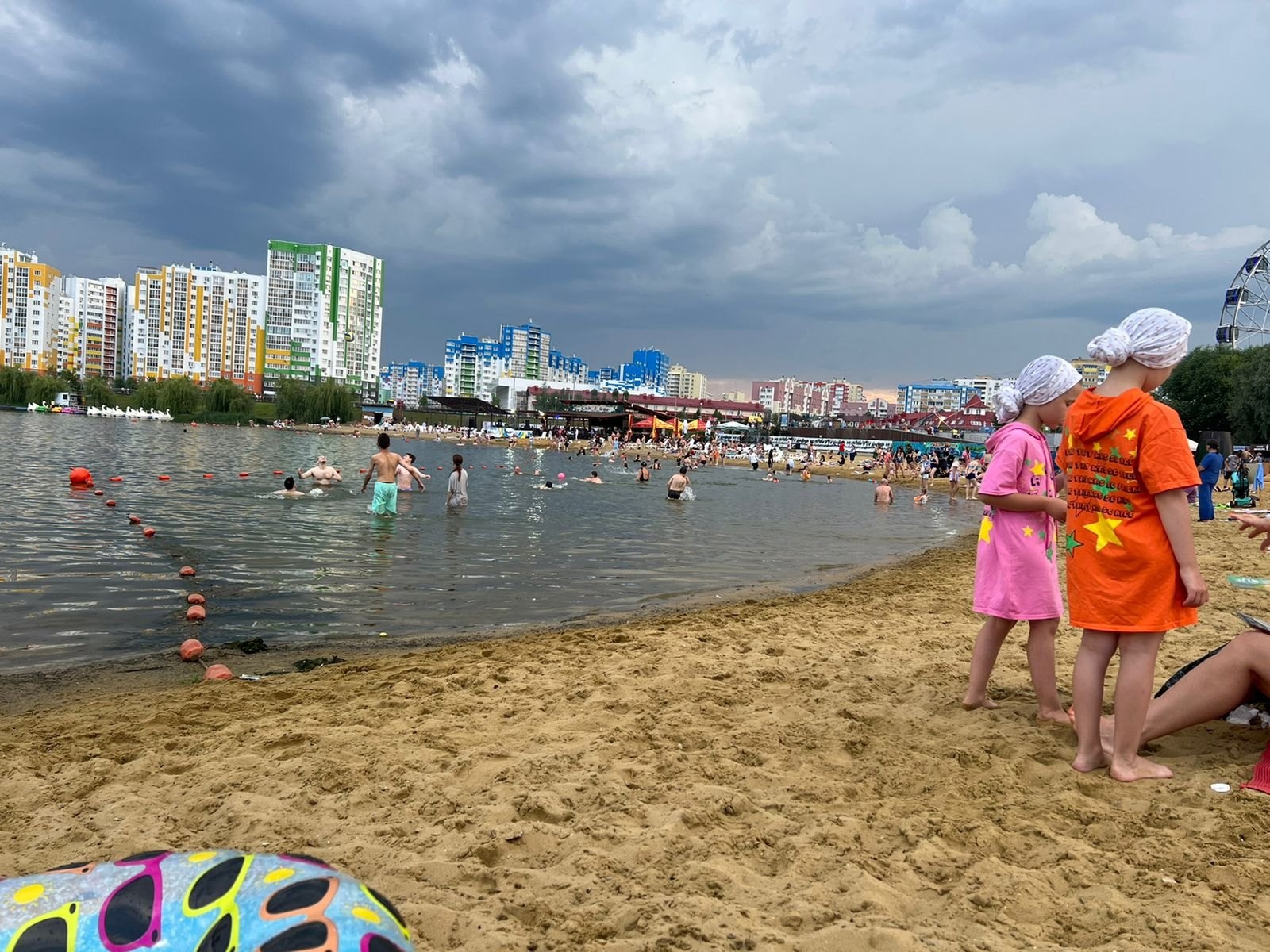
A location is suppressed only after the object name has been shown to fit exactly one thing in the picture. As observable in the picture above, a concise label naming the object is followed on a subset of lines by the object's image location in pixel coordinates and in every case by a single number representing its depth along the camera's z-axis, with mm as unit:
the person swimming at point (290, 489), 19125
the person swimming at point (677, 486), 25812
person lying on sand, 3312
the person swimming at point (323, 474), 21109
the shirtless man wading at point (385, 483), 15867
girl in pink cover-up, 3998
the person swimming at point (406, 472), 16438
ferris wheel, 51375
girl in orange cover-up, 3043
